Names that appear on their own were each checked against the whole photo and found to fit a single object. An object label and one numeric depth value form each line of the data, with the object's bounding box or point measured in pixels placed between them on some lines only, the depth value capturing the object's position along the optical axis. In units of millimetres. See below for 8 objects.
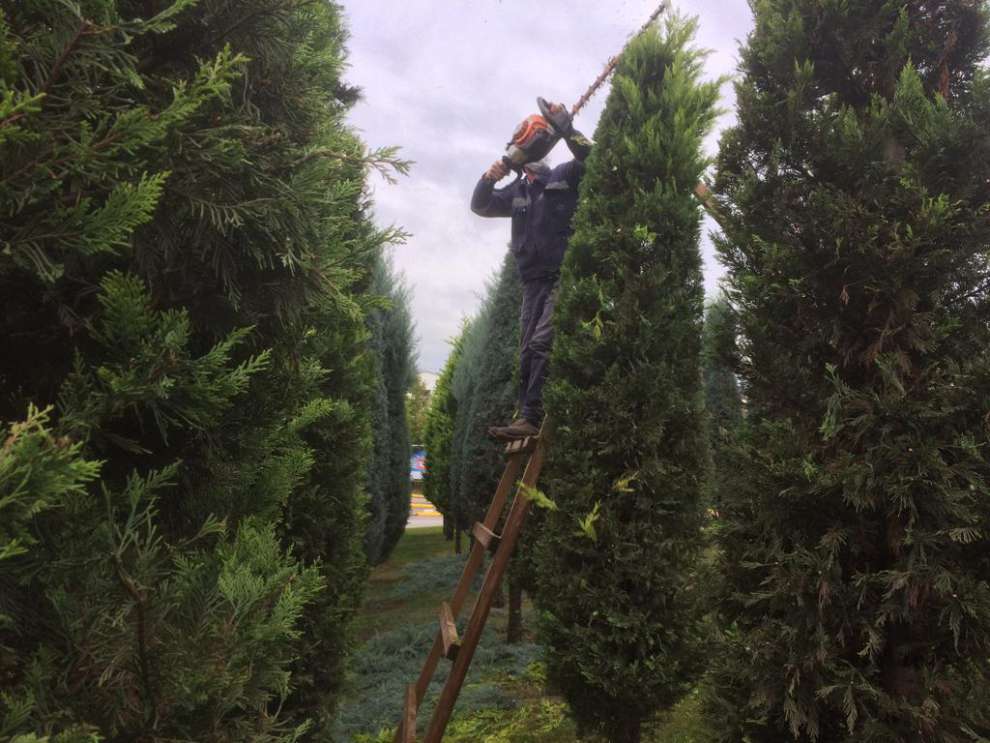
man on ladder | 4648
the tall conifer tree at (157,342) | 1389
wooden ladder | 3799
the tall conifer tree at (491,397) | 7922
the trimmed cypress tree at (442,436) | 13266
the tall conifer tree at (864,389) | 2609
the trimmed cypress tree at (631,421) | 3826
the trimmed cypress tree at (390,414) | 9125
